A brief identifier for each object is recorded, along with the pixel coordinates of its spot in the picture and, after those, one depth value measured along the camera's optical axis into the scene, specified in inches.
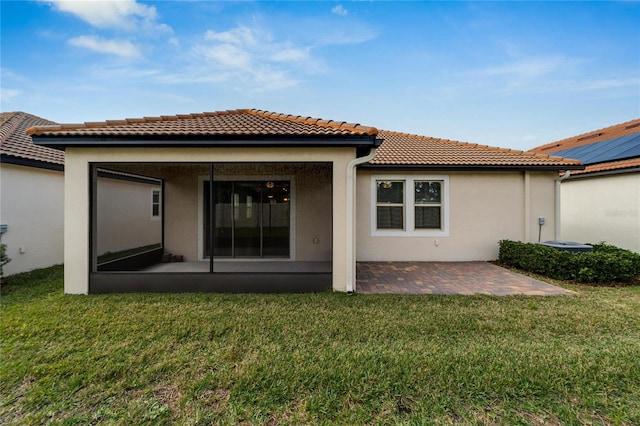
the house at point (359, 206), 339.9
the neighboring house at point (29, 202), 296.0
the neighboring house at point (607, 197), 374.6
